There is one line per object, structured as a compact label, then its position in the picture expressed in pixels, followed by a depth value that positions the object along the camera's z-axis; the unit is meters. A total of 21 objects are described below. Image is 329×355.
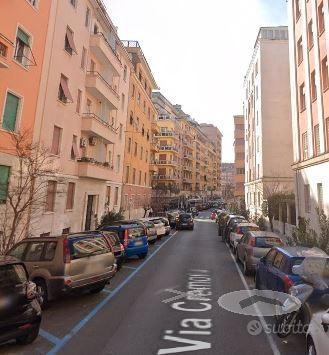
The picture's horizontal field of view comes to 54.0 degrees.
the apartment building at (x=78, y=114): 17.61
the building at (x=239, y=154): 59.19
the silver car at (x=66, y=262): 7.80
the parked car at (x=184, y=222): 31.70
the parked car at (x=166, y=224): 25.64
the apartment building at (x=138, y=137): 34.56
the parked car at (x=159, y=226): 23.28
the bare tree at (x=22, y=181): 13.35
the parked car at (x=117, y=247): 12.27
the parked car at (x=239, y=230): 16.75
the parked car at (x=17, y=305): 5.27
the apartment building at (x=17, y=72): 13.59
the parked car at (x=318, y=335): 4.11
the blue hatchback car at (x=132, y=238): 14.33
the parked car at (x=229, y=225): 20.98
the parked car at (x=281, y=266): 6.89
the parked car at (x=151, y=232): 20.09
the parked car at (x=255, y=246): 11.64
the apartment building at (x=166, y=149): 64.88
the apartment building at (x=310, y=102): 18.58
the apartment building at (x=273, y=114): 36.34
